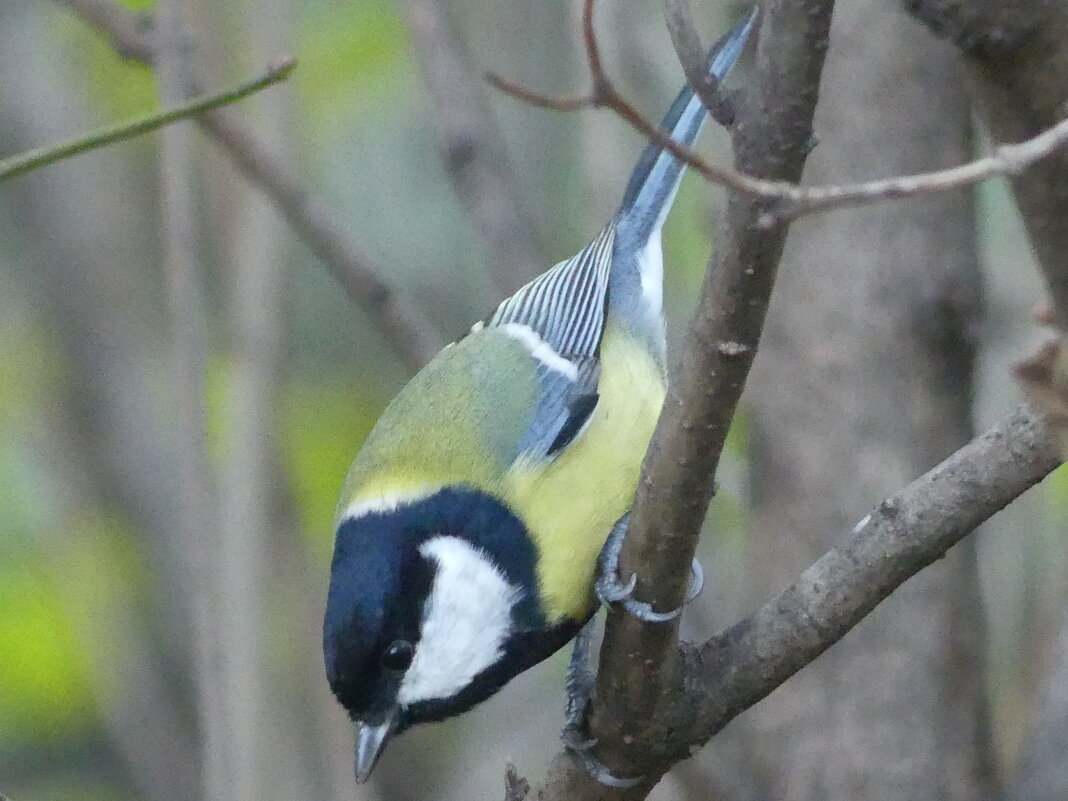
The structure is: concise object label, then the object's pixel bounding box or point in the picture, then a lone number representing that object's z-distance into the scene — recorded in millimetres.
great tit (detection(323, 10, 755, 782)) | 2821
